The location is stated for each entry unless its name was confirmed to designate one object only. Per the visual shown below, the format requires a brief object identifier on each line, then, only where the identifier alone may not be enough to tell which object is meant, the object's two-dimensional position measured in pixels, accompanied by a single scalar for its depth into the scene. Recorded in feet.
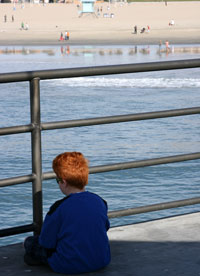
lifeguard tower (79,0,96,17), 429.19
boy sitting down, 14.38
